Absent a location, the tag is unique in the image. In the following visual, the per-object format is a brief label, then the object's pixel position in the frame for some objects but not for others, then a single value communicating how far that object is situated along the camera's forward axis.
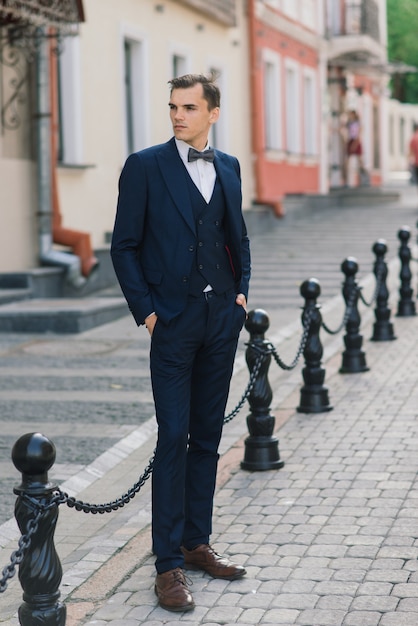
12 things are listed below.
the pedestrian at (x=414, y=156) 33.83
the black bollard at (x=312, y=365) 10.84
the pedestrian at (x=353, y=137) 41.02
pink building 33.08
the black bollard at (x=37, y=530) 4.99
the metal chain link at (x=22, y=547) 4.70
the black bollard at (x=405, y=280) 17.64
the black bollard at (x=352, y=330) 12.96
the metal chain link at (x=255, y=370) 8.79
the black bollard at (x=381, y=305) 15.31
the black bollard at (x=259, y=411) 8.75
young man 6.01
